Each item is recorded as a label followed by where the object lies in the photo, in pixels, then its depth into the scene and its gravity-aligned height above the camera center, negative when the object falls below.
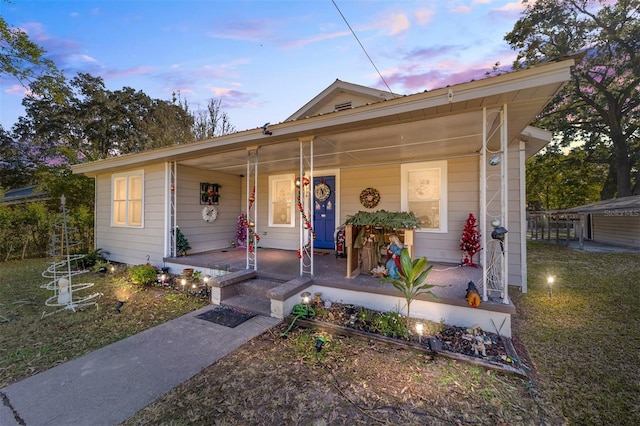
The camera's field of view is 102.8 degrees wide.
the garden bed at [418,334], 2.43 -1.33
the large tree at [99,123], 13.45 +5.12
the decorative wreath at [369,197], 5.88 +0.43
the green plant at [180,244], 5.75 -0.65
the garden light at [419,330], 2.73 -1.23
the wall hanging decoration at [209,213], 6.54 +0.06
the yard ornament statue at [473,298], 2.85 -0.93
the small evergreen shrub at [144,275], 4.83 -1.14
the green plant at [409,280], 2.99 -0.77
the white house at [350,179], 2.91 +0.85
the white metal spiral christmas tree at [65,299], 3.66 -1.28
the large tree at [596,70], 11.20 +6.73
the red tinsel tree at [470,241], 4.81 -0.48
